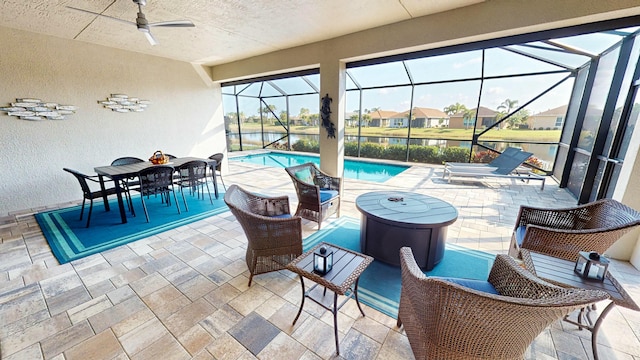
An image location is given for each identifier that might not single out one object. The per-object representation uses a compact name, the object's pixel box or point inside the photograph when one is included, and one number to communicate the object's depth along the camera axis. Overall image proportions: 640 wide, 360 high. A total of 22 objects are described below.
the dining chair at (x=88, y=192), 3.43
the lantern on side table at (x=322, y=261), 1.67
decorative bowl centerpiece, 4.19
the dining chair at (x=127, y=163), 3.98
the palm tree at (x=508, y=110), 7.16
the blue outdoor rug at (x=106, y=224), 3.06
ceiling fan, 2.69
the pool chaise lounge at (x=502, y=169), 5.75
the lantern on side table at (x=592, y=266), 1.48
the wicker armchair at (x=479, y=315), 0.97
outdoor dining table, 3.58
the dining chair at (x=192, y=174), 4.22
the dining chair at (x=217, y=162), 4.85
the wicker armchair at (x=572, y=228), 1.82
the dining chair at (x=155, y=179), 3.67
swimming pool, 7.50
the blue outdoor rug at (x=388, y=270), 2.11
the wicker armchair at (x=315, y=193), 3.34
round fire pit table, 2.34
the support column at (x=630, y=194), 2.46
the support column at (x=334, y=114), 4.24
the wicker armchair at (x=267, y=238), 2.13
